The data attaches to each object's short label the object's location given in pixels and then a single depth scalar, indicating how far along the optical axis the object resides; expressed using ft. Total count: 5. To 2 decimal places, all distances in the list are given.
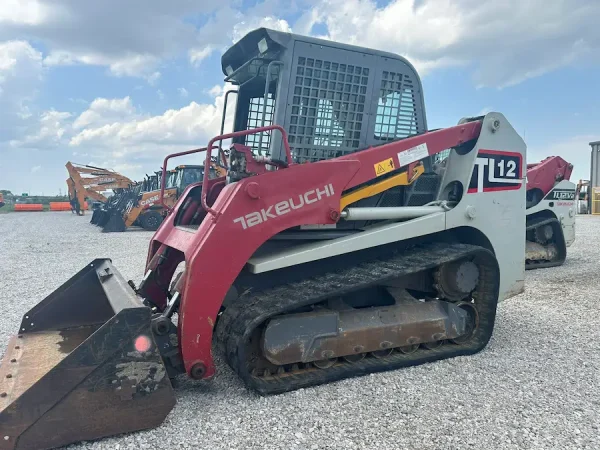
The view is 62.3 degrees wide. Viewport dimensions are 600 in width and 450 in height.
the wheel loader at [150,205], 60.29
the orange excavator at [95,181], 87.04
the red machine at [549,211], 30.53
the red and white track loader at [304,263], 9.76
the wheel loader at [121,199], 68.33
